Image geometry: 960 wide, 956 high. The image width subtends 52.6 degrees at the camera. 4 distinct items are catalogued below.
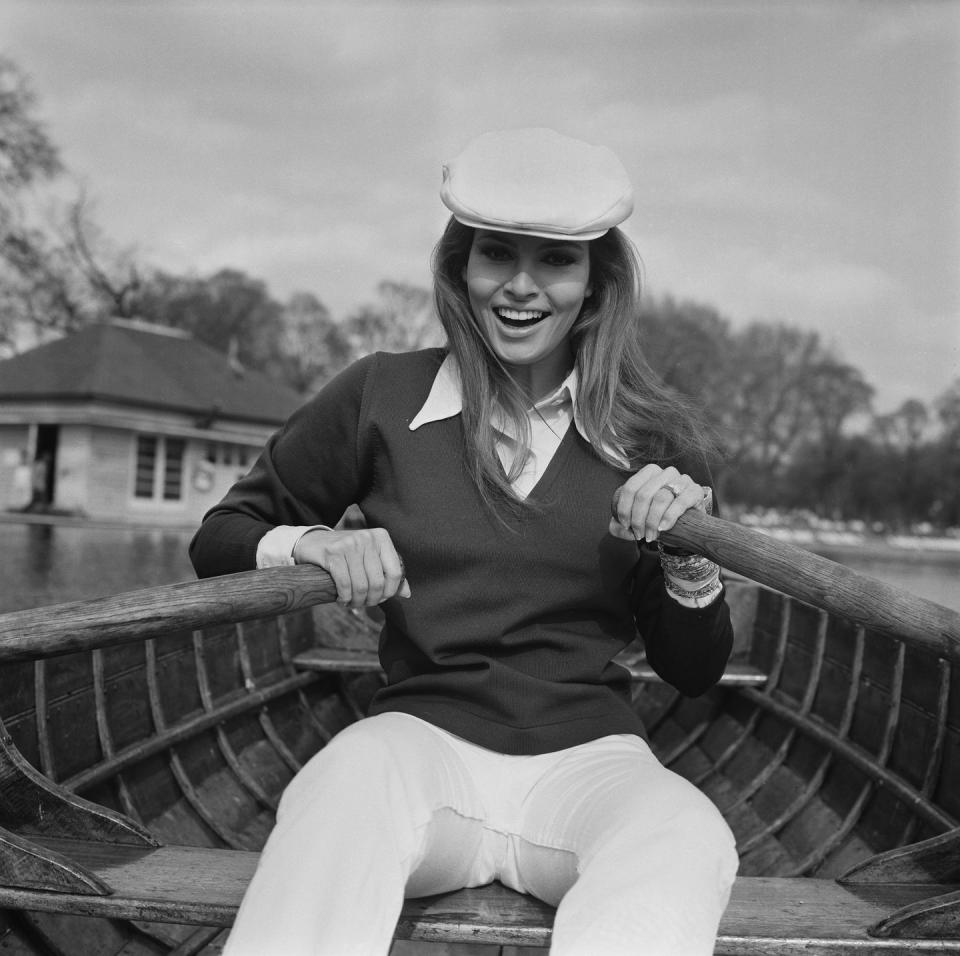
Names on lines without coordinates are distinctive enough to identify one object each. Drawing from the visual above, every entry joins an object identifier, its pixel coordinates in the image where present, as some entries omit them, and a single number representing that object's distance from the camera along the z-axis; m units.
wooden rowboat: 1.64
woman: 1.56
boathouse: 22.78
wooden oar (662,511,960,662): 1.76
